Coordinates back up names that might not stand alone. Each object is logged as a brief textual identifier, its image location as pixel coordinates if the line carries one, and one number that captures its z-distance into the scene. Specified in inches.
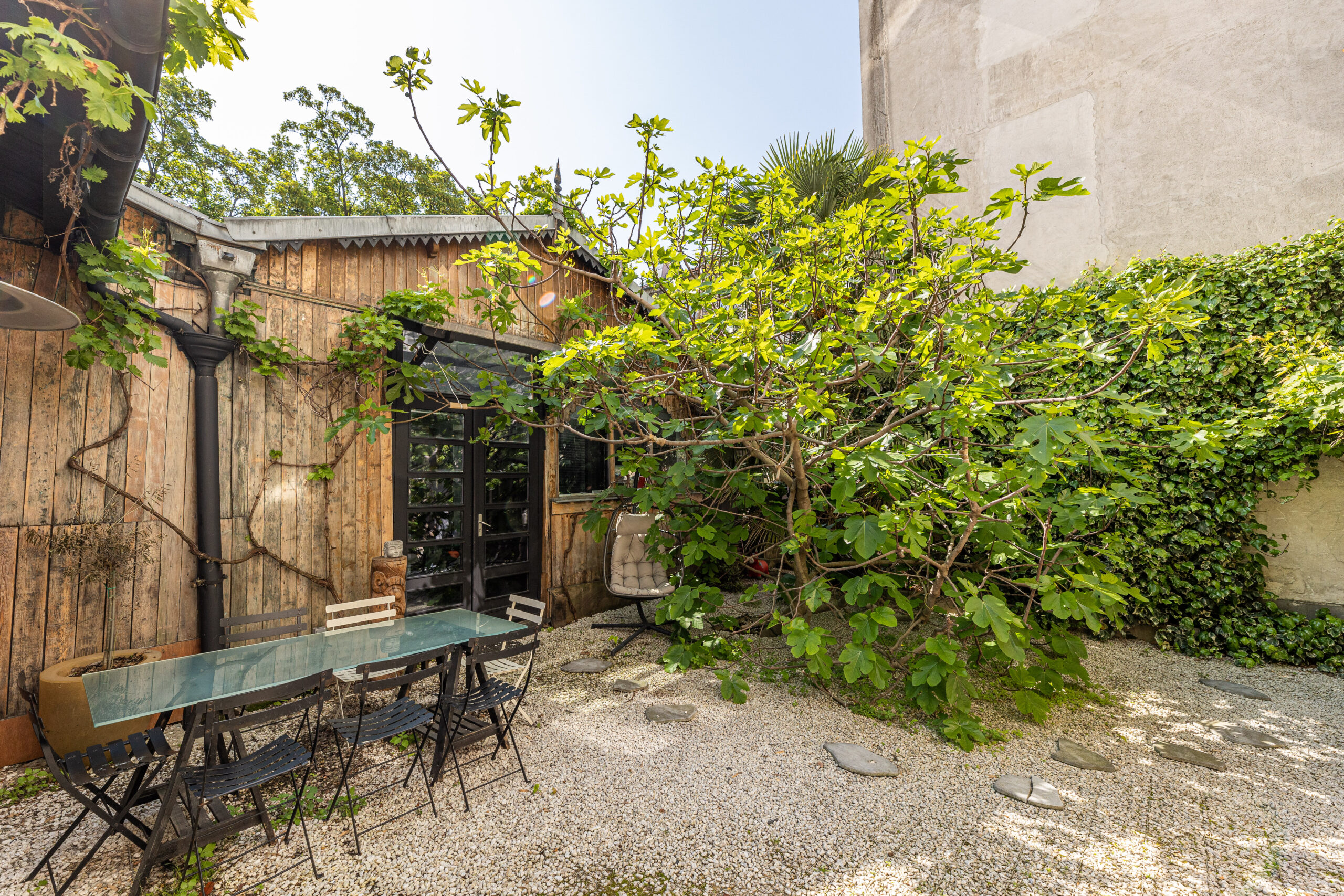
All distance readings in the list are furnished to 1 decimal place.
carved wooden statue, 159.2
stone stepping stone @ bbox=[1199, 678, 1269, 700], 150.3
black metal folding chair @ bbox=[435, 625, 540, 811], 109.0
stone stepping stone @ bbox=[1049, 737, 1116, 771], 114.8
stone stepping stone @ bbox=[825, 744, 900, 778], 113.2
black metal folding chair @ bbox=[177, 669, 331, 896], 79.1
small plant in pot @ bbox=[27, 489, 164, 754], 106.4
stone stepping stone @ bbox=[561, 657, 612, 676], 170.2
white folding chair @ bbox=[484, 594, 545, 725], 140.6
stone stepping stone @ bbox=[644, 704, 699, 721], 139.1
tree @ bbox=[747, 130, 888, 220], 241.8
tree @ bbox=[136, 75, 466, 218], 517.3
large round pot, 105.9
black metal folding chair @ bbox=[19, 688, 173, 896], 74.9
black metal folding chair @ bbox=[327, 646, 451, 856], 91.7
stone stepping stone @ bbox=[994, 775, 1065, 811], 100.7
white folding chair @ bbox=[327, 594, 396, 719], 133.1
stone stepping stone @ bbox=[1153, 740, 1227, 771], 114.7
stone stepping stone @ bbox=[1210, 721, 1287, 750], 123.6
